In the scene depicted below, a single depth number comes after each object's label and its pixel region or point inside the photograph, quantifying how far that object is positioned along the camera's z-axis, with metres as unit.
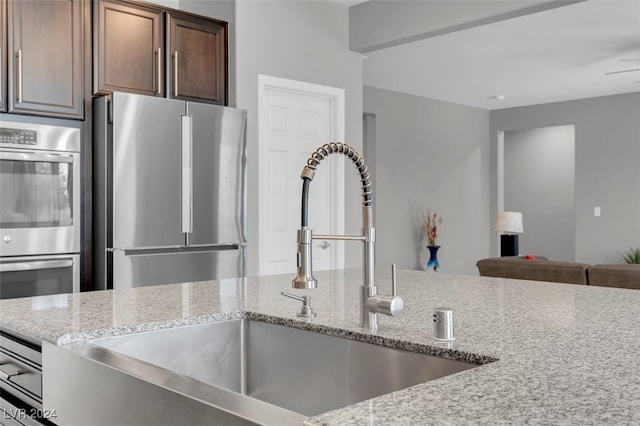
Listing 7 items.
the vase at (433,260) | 7.71
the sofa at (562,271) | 3.78
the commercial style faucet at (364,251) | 1.26
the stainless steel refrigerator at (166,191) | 3.34
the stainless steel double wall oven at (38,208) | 3.07
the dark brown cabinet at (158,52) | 3.50
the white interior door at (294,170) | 4.20
